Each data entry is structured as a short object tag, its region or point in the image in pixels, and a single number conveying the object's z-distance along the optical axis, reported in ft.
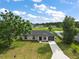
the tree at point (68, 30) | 56.94
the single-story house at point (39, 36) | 67.55
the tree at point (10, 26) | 54.98
